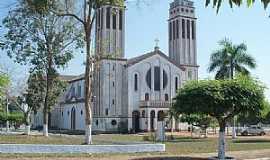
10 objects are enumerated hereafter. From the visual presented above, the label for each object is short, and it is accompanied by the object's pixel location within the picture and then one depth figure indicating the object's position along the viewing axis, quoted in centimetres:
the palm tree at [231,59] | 4491
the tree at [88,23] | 2605
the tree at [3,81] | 2619
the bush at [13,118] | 7375
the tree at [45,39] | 3588
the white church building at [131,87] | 7094
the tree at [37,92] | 4194
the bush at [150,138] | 3924
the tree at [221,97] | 1928
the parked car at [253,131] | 5542
